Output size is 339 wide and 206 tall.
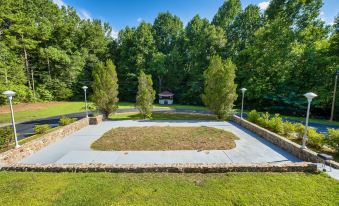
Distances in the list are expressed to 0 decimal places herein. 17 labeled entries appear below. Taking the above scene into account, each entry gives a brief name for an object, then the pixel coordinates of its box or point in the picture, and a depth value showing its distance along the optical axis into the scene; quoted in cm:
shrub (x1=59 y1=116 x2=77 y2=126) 1259
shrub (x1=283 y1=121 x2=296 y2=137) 994
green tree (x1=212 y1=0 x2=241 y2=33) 2914
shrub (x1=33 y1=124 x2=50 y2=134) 1125
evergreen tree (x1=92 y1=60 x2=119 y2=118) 1538
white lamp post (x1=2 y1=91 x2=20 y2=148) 736
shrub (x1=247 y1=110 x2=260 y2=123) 1311
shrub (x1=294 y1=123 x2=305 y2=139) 933
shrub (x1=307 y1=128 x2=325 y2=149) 817
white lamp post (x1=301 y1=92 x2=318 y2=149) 688
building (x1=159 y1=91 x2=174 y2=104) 3206
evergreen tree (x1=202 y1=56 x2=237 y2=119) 1523
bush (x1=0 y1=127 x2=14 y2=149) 875
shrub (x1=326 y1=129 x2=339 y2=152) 754
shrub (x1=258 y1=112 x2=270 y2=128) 1168
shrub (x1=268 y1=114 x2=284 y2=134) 1048
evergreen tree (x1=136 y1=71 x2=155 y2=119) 1580
